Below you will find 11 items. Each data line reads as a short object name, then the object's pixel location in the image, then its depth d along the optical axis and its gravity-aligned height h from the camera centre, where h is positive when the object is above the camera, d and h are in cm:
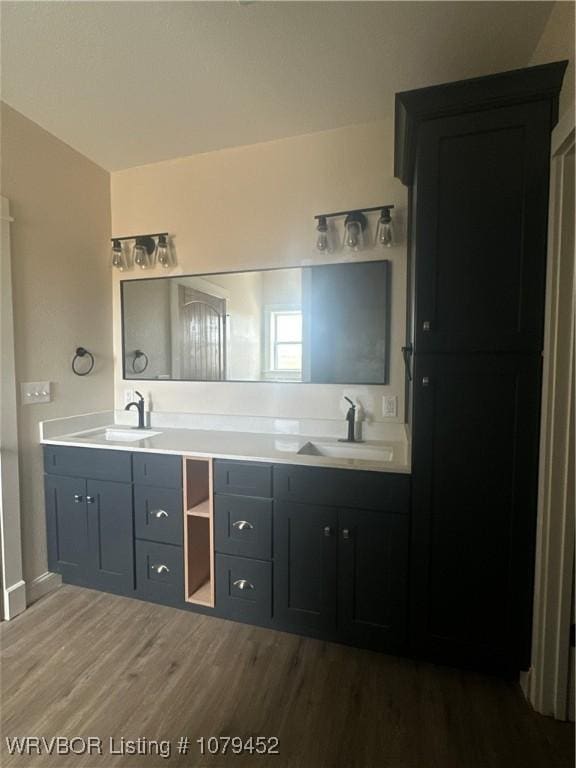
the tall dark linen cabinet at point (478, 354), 141 +3
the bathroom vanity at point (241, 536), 169 -87
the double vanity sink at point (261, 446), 181 -45
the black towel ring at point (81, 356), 243 +2
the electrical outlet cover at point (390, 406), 216 -25
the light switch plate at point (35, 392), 210 -17
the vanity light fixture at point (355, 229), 204 +73
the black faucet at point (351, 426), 215 -36
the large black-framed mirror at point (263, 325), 219 +23
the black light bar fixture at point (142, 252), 254 +74
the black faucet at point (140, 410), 259 -33
